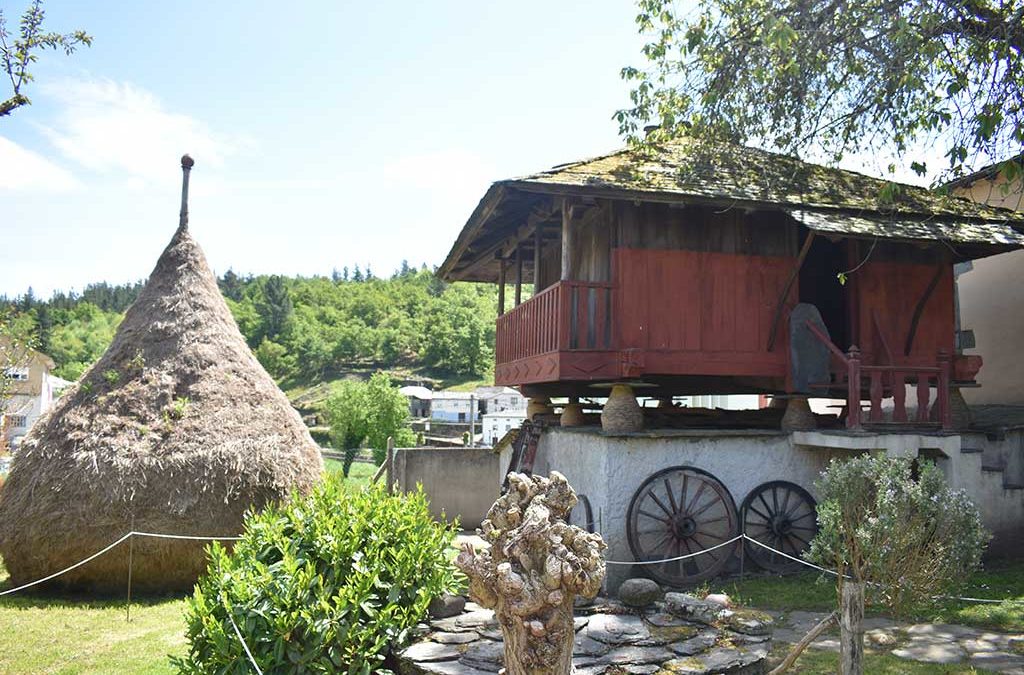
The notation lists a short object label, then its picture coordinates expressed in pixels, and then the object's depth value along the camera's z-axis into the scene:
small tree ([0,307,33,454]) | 13.33
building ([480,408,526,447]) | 35.22
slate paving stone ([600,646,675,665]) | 5.29
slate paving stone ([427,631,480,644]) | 5.68
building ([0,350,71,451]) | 43.50
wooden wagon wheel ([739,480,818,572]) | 9.42
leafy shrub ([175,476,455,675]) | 5.30
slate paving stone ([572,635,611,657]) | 5.37
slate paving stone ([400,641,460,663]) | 5.39
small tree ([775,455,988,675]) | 6.35
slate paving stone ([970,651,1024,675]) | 5.95
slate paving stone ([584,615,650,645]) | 5.60
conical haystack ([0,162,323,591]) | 10.41
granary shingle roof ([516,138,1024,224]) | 9.06
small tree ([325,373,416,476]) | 34.00
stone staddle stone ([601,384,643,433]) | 9.36
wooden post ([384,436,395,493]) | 15.36
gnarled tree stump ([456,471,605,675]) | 4.25
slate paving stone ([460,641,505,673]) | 5.22
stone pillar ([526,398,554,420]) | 12.77
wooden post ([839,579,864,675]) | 4.70
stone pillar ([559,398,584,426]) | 11.12
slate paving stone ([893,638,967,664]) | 6.24
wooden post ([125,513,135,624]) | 9.40
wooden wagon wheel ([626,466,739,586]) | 9.05
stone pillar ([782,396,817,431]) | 9.90
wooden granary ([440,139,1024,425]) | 9.13
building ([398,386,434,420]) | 68.00
